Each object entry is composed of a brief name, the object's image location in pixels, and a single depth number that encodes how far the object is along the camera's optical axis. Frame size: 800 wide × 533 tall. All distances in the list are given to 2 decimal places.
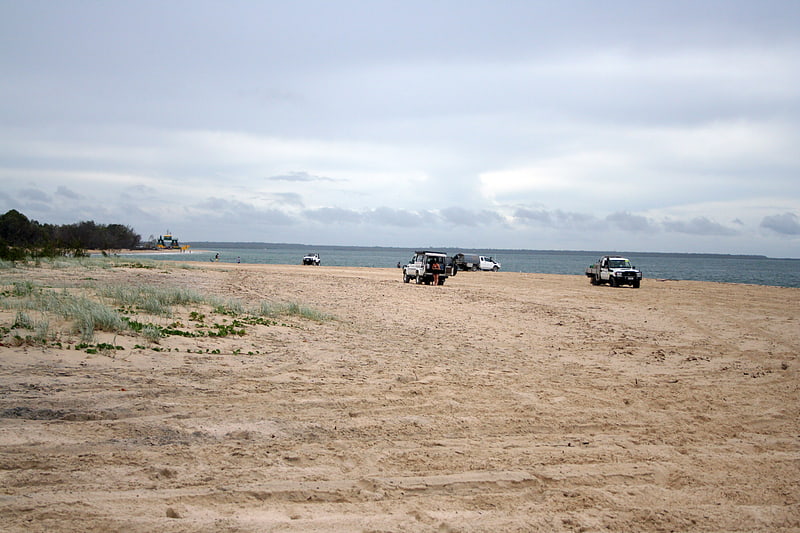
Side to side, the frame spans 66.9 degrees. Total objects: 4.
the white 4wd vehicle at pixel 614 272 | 35.88
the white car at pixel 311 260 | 73.50
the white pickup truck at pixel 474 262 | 65.14
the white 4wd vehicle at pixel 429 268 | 34.72
